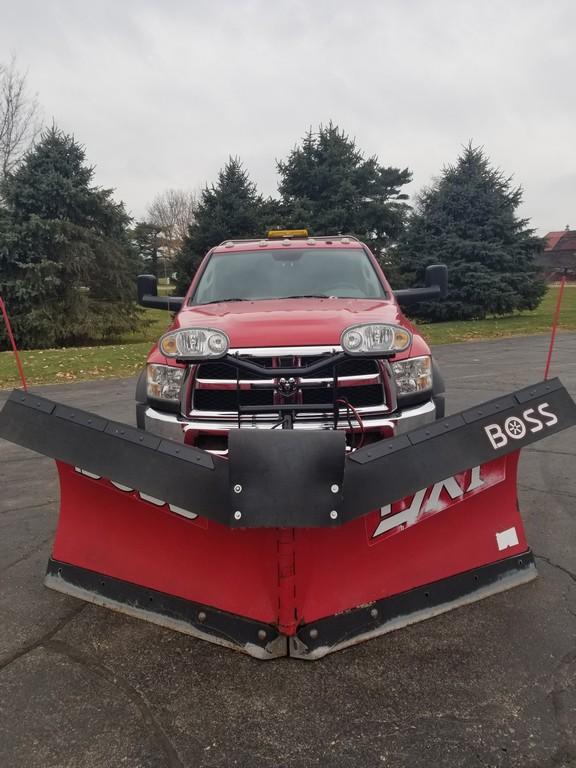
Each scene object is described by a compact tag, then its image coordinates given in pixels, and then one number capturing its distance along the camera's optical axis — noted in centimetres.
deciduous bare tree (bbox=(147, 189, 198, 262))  6135
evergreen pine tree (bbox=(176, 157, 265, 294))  1938
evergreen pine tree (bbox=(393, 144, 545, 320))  1919
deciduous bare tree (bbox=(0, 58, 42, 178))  2768
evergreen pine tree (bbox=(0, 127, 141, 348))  1584
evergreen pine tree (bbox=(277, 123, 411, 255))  2094
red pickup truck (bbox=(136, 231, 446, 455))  270
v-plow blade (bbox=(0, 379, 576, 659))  203
